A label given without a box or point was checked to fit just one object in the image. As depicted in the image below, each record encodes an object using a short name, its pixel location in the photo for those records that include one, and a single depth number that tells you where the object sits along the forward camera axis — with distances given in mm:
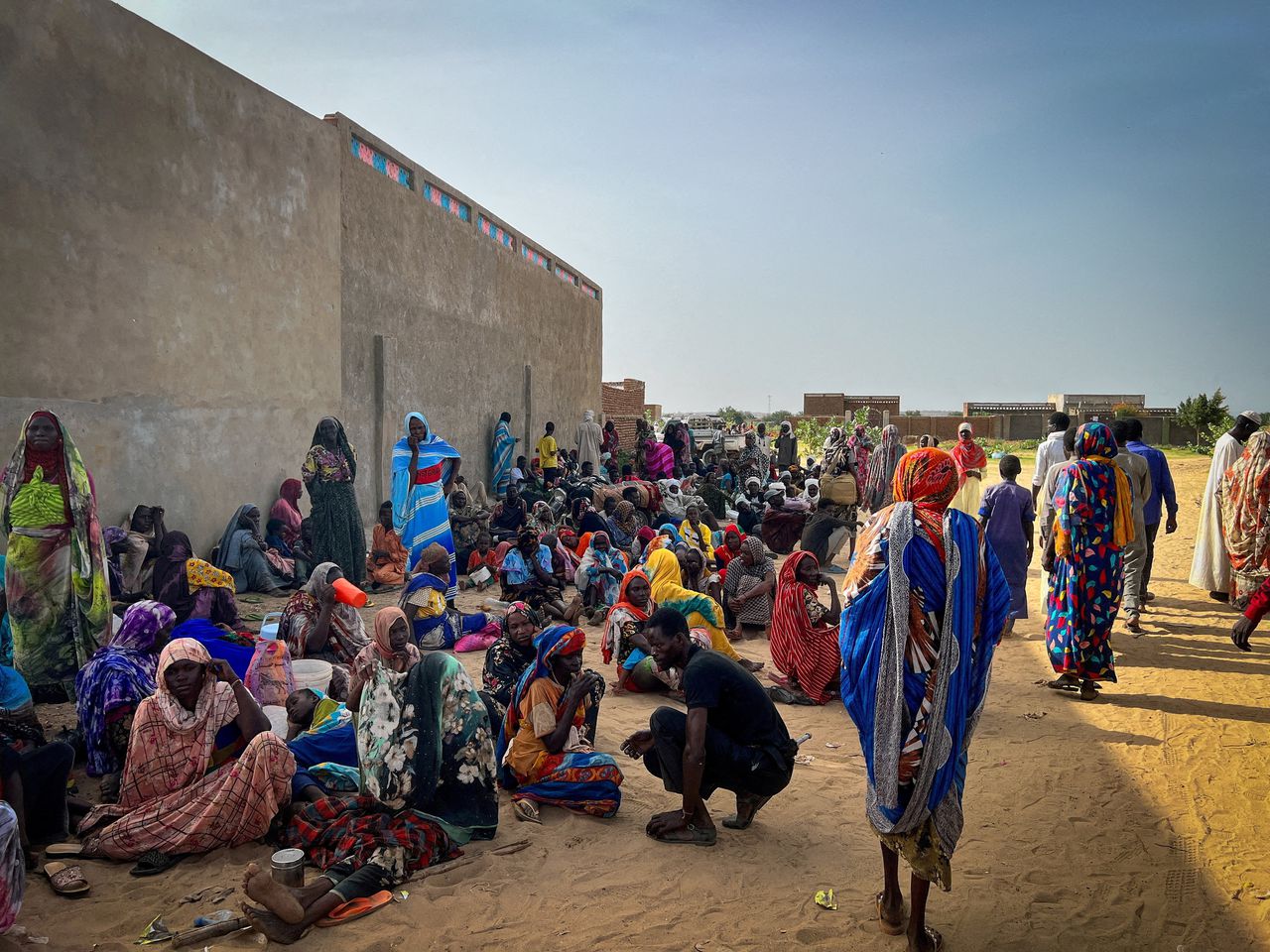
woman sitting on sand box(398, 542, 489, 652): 7012
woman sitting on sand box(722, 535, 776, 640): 8016
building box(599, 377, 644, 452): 26734
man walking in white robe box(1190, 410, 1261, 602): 8648
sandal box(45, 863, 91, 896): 3441
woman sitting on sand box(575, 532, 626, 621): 8914
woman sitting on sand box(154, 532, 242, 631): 5941
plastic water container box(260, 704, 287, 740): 4609
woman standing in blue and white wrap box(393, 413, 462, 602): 9062
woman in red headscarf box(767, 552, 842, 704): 6277
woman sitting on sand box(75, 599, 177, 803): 4289
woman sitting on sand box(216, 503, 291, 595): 9109
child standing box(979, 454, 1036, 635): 7691
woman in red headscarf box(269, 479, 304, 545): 9852
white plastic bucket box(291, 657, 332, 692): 5219
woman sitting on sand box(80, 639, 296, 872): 3742
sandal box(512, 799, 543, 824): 4223
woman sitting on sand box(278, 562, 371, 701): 5750
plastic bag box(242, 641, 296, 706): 4914
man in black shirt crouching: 3934
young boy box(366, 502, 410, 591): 9742
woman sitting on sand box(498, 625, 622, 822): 4289
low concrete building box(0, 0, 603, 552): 7164
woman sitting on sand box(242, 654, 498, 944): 3697
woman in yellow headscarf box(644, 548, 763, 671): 6406
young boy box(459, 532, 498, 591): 10008
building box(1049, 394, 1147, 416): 40112
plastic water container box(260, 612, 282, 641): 5272
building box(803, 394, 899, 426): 41875
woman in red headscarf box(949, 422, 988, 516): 10367
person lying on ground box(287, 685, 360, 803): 4180
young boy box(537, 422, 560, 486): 16953
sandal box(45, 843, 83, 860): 3707
